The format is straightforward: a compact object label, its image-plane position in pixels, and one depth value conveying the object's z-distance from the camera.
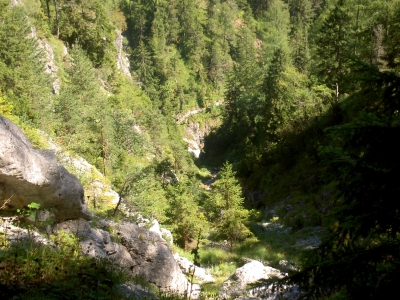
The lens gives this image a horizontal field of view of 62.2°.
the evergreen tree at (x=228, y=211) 16.98
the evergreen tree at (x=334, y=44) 26.66
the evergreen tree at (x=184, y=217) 16.80
